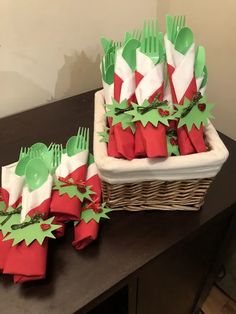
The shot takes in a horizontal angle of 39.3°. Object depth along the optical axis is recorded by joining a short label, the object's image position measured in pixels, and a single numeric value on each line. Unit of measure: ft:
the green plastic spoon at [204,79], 2.02
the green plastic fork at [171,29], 1.93
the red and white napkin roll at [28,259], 1.67
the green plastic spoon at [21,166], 2.02
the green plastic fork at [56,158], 2.13
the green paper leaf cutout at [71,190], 1.94
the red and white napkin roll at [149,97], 1.76
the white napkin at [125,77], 1.96
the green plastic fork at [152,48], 1.89
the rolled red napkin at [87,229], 1.90
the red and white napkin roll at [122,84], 1.87
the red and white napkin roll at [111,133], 1.86
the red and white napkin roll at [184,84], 1.86
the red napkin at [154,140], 1.74
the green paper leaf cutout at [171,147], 1.88
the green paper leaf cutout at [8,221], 1.81
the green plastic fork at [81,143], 2.21
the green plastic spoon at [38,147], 2.19
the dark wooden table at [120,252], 1.74
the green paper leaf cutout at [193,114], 1.85
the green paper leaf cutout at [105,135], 1.98
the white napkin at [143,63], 1.87
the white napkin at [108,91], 2.16
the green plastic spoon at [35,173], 1.94
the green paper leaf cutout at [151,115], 1.80
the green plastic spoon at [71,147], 2.19
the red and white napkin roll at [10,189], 1.97
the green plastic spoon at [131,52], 1.93
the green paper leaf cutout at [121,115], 1.88
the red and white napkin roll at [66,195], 1.89
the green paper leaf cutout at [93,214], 1.96
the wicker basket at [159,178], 1.78
